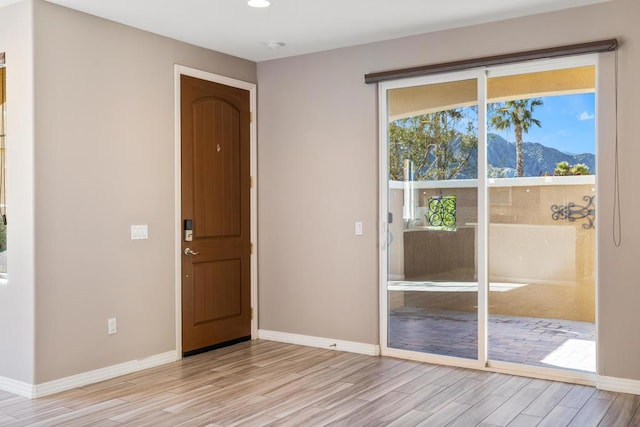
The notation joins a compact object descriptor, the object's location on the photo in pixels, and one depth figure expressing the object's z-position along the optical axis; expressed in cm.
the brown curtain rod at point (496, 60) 421
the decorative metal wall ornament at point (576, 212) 437
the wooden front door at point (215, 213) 523
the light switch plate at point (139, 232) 475
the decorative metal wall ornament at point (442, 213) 491
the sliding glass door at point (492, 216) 445
